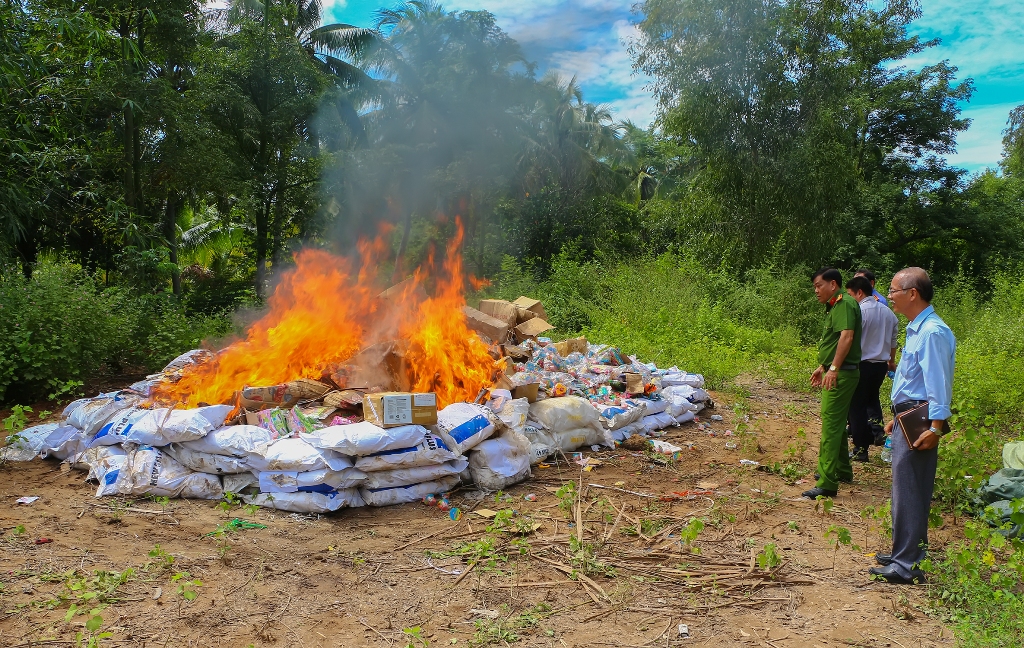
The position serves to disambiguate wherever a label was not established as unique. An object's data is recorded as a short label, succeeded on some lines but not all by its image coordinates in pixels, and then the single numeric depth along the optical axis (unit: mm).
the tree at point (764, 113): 14406
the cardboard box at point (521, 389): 5855
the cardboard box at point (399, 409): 4707
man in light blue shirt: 3305
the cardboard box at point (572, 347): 8172
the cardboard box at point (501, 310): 8305
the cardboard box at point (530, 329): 8141
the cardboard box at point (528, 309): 8562
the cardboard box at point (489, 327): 7527
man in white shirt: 5660
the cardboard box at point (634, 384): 6914
